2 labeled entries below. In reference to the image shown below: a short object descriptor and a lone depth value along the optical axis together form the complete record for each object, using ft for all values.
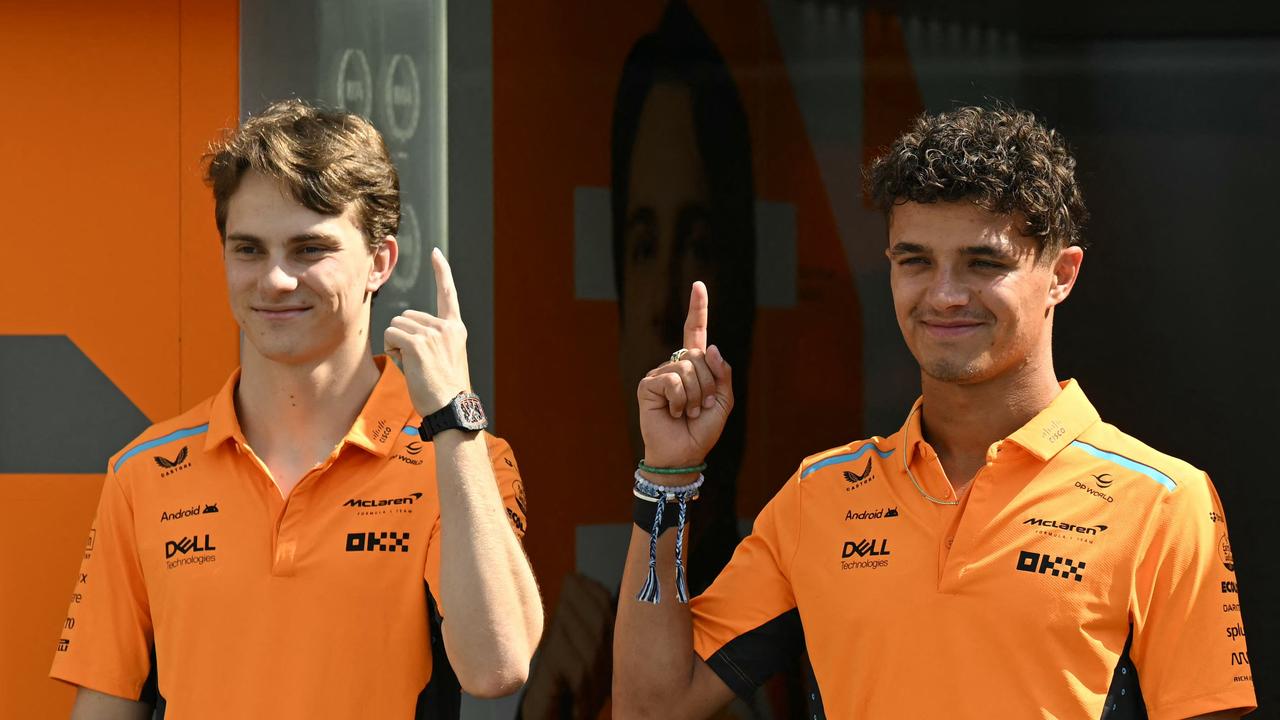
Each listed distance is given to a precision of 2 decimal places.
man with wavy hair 16.33
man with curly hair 16.04
